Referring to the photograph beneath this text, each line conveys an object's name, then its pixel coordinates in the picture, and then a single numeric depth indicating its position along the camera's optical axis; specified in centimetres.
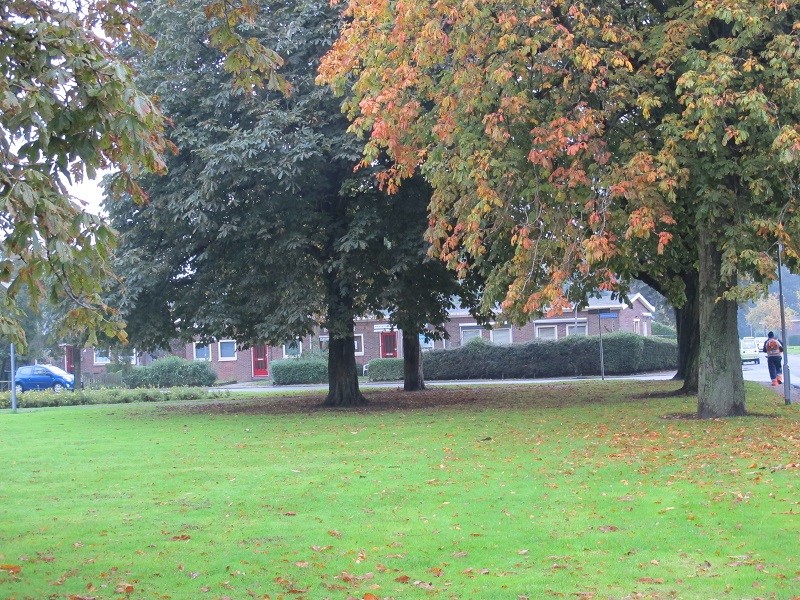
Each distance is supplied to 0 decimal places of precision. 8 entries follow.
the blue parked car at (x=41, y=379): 5300
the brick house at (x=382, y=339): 5900
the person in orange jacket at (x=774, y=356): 3164
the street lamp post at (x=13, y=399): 3259
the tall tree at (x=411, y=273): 2383
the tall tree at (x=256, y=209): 2300
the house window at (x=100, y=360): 6490
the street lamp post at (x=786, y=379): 2186
